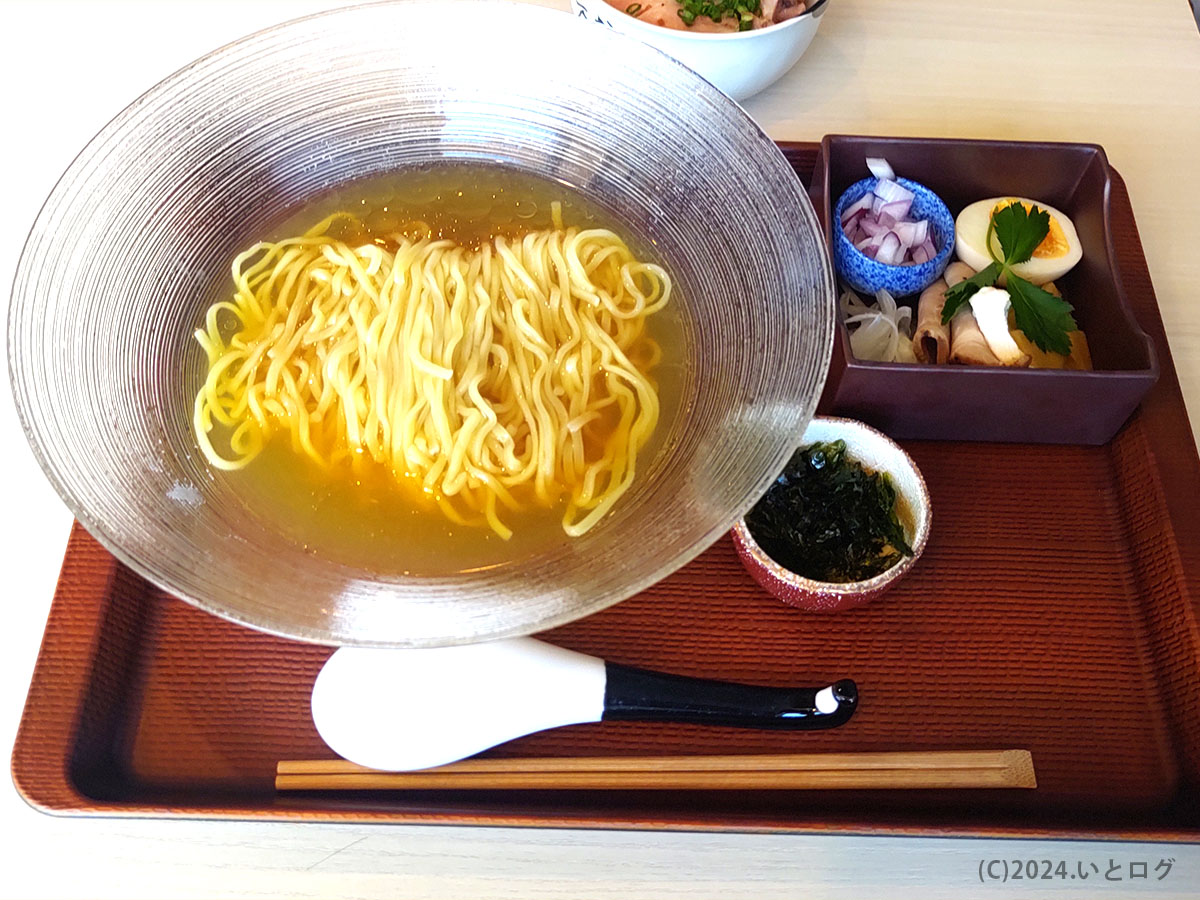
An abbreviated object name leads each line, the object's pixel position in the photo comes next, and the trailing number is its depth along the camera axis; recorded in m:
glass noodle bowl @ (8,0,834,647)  0.31
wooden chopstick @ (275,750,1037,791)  0.36
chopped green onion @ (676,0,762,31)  0.50
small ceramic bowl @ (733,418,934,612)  0.37
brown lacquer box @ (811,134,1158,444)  0.40
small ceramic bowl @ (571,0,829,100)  0.47
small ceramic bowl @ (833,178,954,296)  0.44
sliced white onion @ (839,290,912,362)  0.44
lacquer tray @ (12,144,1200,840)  0.35
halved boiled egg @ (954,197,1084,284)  0.44
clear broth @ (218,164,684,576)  0.35
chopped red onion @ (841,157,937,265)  0.45
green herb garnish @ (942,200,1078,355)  0.42
